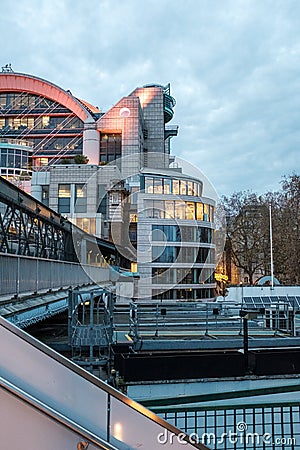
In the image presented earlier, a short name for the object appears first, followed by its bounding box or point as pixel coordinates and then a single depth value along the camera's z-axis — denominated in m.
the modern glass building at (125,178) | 40.97
